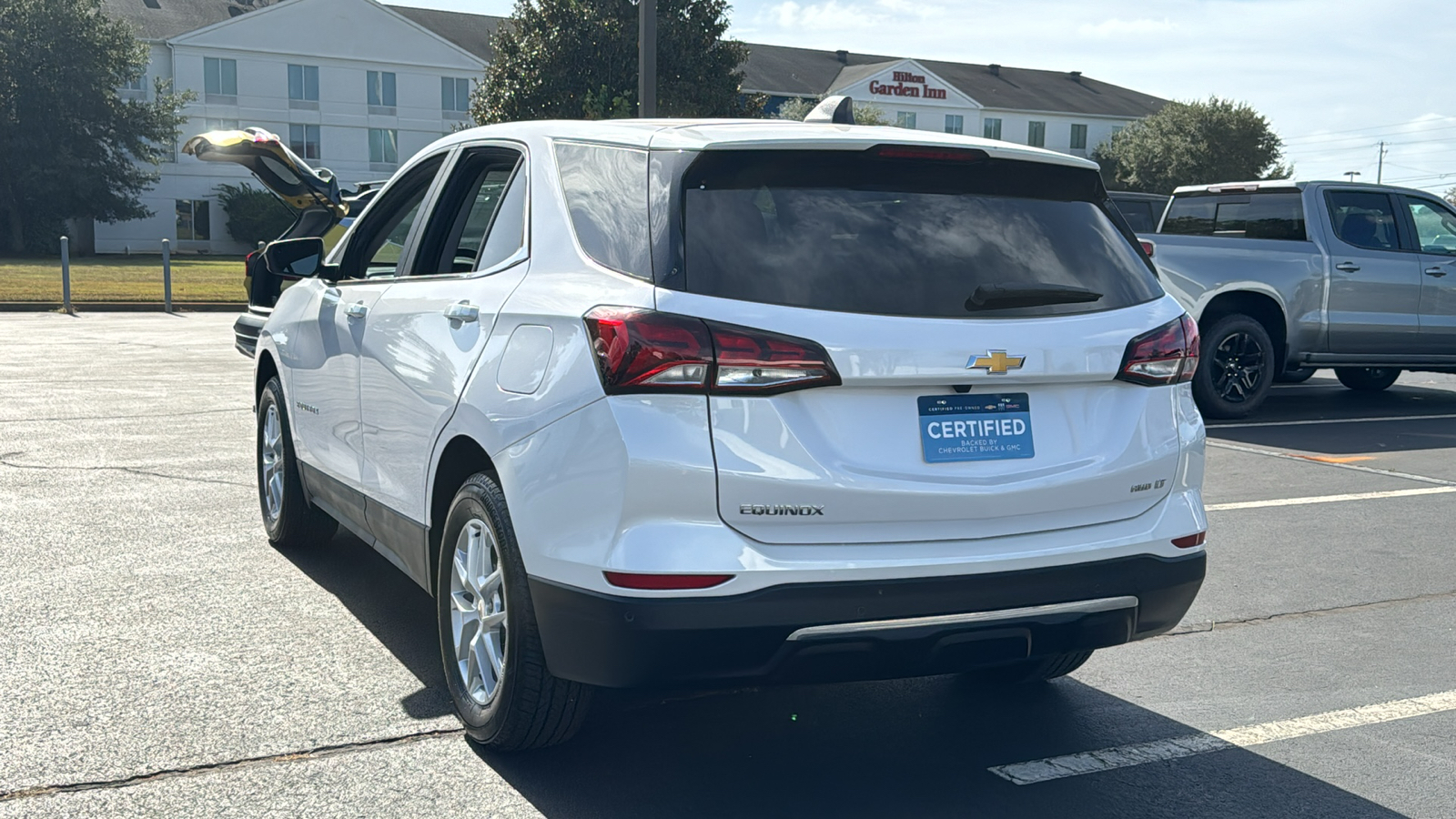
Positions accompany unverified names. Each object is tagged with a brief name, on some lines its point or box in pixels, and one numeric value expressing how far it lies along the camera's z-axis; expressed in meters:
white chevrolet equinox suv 3.13
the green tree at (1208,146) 69.81
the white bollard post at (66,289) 21.74
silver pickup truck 11.70
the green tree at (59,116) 53.59
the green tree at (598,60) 35.84
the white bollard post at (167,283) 22.91
